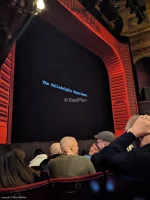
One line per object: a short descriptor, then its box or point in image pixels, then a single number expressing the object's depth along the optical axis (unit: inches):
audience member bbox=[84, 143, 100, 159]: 94.2
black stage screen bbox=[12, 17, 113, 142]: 163.3
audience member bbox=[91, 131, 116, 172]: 87.5
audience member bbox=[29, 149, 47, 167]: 91.0
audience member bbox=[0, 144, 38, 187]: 46.4
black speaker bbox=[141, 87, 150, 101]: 282.4
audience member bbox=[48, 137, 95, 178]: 62.2
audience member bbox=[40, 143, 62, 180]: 52.5
